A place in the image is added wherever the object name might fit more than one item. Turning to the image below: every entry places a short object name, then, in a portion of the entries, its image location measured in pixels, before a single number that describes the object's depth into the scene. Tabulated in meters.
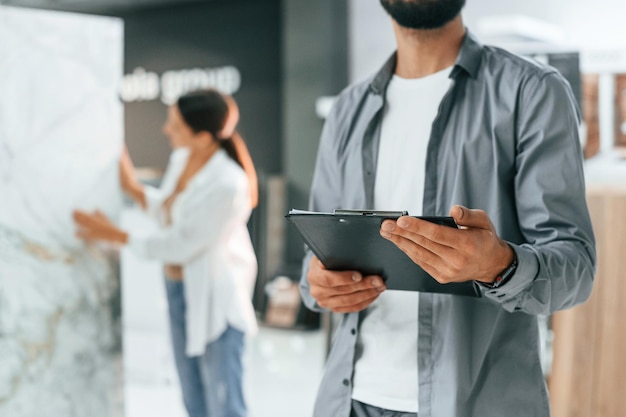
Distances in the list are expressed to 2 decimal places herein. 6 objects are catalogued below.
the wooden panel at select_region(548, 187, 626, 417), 2.83
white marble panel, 2.41
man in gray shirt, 1.33
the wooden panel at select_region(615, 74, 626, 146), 3.00
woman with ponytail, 3.63
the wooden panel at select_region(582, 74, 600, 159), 2.98
